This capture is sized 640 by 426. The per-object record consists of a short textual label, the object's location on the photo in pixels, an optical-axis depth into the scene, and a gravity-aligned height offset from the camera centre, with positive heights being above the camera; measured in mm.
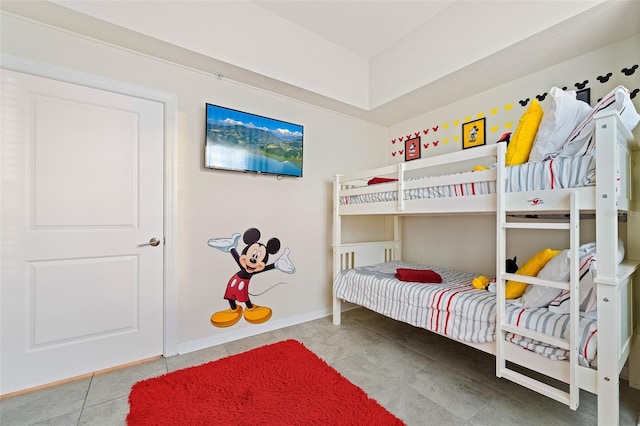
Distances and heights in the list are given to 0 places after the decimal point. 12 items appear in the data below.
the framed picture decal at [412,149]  3340 +805
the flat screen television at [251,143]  2361 +650
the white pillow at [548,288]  1398 -395
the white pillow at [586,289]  1408 -383
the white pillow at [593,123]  1438 +501
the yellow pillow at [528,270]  1625 -338
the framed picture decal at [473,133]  2711 +811
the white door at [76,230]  1755 -115
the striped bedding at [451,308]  1378 -610
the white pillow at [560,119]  1583 +550
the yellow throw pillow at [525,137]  1746 +490
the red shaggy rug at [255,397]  1500 -1107
